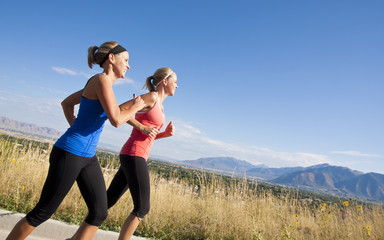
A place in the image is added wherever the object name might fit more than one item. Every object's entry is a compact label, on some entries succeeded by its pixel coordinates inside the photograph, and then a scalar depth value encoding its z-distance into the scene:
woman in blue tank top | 1.76
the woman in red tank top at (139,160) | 2.34
